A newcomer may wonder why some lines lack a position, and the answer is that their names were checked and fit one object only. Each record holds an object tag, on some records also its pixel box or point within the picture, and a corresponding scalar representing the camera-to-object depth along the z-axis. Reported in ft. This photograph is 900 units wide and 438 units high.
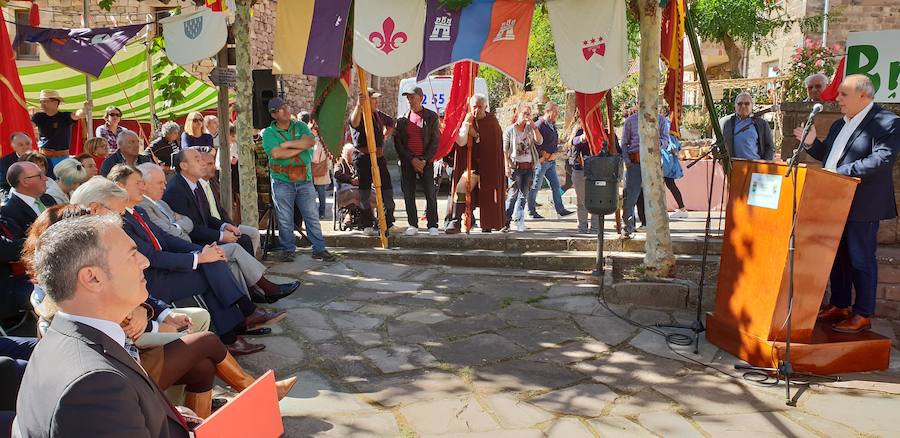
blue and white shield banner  21.74
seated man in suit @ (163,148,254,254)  18.29
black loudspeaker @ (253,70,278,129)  25.95
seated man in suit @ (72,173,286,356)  13.38
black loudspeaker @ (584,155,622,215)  22.97
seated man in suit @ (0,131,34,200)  21.95
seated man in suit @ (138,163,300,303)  16.31
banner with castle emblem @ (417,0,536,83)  25.23
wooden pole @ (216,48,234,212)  25.28
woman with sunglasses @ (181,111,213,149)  30.89
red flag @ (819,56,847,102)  24.81
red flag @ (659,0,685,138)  23.35
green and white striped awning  44.39
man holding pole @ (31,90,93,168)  30.07
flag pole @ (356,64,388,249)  26.48
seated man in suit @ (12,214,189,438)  5.52
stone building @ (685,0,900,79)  68.18
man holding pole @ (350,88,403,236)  28.50
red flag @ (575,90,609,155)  25.89
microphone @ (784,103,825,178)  13.23
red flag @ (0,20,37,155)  22.61
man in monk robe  29.25
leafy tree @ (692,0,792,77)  67.46
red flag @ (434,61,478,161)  28.48
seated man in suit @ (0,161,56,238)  15.64
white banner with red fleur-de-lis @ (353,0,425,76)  24.62
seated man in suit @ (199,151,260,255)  19.81
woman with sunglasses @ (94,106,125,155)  33.78
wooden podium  14.79
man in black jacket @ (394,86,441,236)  28.73
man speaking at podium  15.93
